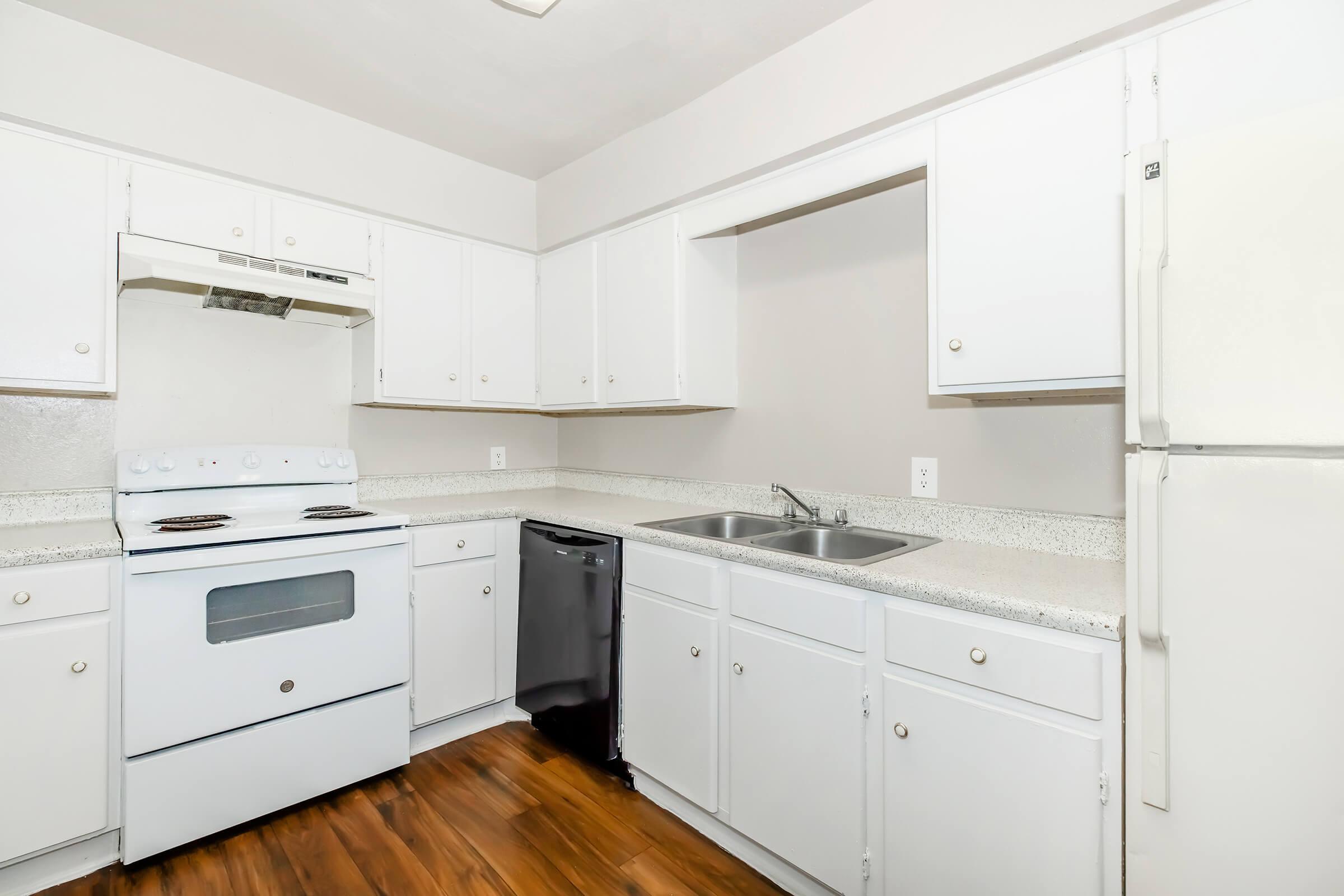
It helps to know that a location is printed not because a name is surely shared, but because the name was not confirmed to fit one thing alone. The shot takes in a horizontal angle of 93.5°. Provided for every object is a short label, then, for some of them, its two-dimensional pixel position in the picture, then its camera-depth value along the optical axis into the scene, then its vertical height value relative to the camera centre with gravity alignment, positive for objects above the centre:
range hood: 2.04 +0.59
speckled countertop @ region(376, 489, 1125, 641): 1.23 -0.29
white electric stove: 1.82 -0.61
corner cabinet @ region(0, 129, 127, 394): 1.87 +0.56
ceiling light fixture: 1.50 +1.07
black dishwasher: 2.22 -0.69
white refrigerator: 0.96 -0.08
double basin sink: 2.03 -0.29
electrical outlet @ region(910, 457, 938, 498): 2.02 -0.08
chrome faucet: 2.28 -0.21
